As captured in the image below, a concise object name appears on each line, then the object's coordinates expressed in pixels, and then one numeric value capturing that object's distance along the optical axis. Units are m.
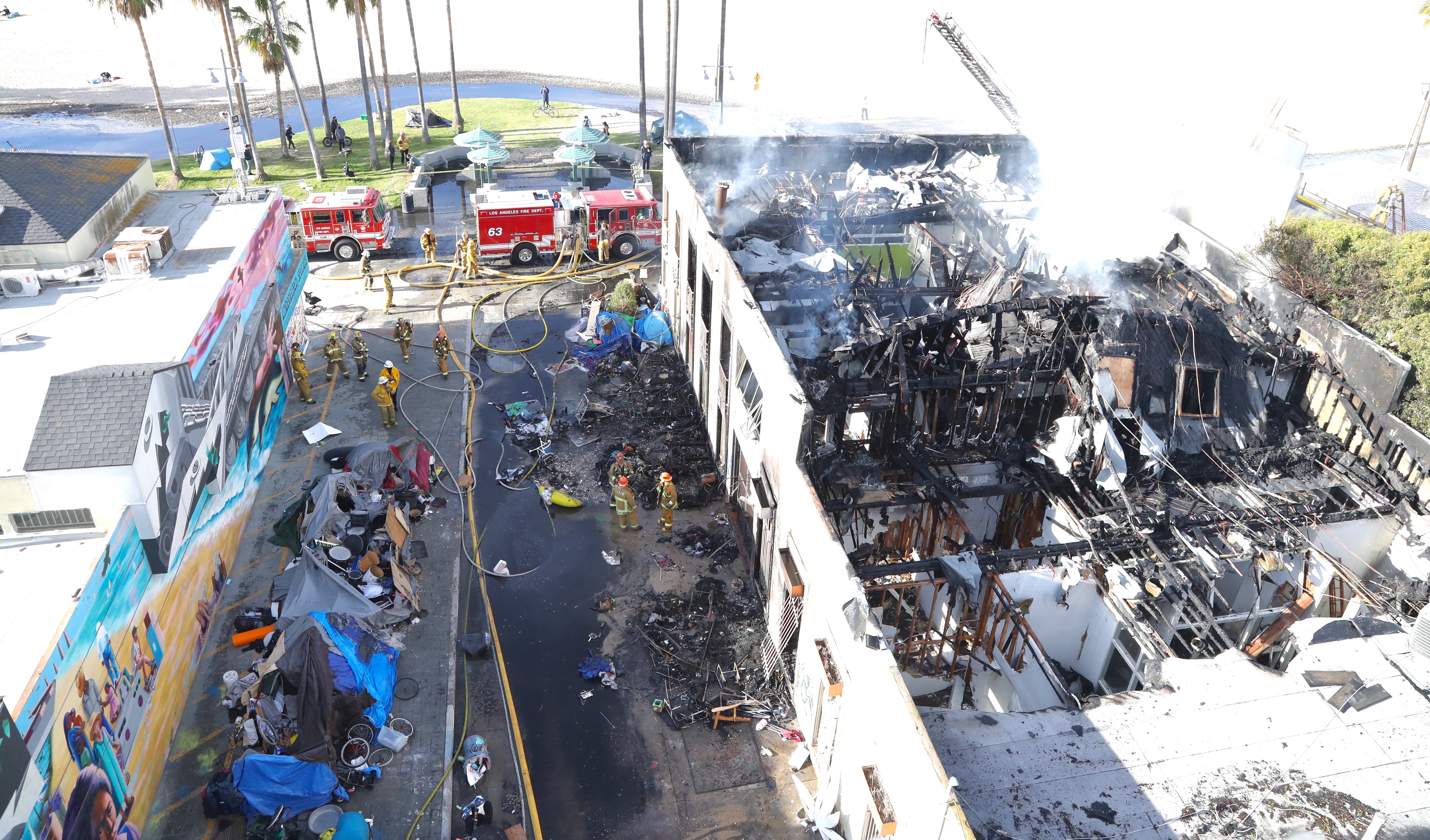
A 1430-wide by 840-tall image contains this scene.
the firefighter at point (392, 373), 22.19
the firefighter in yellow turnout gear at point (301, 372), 22.64
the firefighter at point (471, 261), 30.52
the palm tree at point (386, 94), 38.06
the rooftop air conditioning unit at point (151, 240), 18.47
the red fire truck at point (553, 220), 30.62
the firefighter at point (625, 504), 18.78
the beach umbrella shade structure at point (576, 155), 37.16
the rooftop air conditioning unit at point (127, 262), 18.00
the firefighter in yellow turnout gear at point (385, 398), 21.86
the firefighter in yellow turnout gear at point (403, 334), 24.61
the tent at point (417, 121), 46.12
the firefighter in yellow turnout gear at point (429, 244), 31.03
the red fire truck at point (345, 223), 30.61
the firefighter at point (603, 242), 31.61
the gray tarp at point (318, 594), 15.16
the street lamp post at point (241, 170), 22.58
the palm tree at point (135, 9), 31.88
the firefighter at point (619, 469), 19.55
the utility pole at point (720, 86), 37.53
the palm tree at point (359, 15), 36.03
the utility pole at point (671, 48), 38.06
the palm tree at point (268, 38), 35.41
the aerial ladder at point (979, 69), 29.00
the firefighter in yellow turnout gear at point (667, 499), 18.91
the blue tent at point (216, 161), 38.44
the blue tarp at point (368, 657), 14.43
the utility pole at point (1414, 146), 34.22
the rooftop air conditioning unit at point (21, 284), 16.89
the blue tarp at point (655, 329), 26.03
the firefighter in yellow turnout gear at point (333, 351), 23.44
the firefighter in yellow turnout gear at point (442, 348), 24.50
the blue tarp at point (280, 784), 12.67
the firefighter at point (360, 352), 23.61
